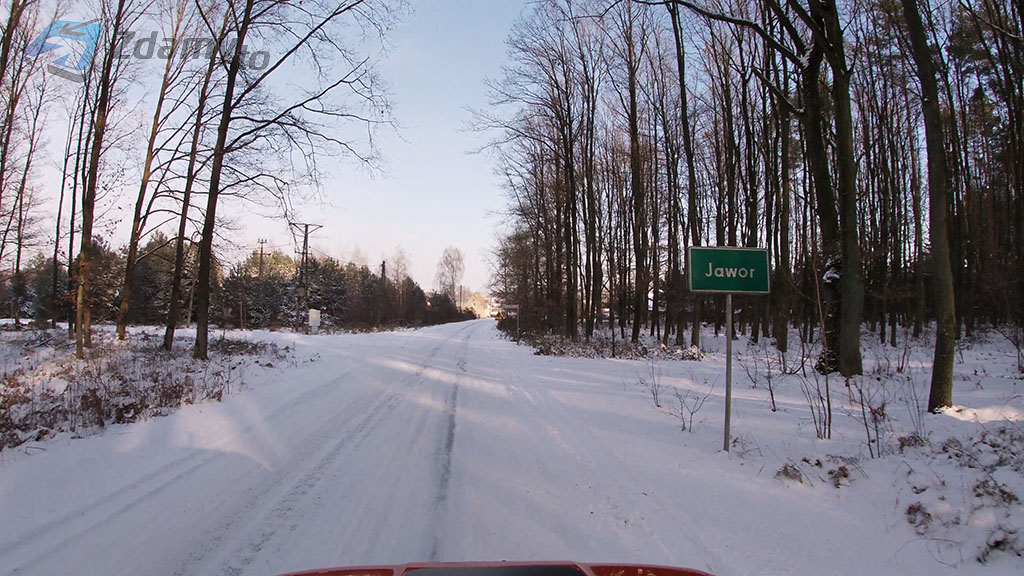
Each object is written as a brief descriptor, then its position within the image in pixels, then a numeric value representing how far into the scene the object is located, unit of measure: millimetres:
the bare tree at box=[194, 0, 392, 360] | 13820
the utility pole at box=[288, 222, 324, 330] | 38062
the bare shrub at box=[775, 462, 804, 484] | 4887
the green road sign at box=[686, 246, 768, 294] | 5559
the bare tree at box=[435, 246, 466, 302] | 110688
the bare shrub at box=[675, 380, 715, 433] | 7336
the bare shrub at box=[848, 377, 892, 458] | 5382
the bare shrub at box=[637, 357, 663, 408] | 9188
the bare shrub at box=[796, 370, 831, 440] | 6035
